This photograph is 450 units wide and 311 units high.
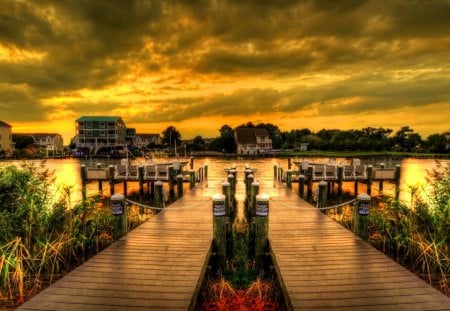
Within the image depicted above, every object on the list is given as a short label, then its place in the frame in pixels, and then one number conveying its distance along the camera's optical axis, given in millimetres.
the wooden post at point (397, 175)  22994
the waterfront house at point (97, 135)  87250
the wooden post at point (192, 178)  19266
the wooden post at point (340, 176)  22062
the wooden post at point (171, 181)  21169
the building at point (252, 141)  91312
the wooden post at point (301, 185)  17469
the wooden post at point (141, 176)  22562
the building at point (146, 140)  126675
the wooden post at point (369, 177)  22359
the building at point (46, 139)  112988
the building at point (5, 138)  76188
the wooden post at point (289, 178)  19141
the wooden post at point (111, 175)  22670
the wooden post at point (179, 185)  18138
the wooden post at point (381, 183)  24744
